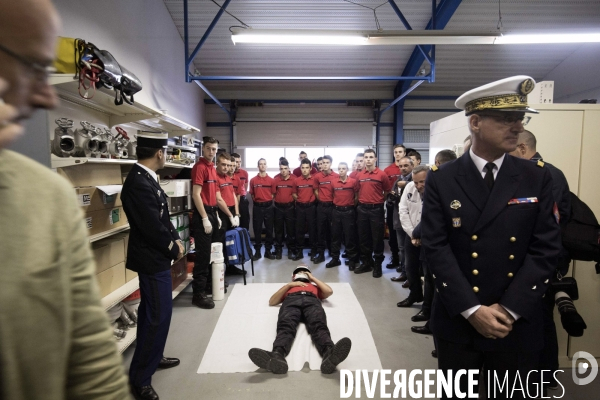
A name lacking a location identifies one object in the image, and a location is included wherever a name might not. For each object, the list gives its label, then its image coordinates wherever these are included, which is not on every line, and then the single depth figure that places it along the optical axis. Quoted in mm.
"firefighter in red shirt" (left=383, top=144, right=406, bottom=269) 5578
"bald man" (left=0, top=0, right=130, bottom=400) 389
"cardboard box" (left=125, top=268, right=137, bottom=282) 2955
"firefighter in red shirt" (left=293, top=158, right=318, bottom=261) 6191
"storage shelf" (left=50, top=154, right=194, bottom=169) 2070
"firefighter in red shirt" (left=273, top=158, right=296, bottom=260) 6352
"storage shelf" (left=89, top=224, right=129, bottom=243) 2377
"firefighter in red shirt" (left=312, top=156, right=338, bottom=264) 6047
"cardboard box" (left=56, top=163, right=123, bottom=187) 2224
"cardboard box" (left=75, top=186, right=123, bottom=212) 2282
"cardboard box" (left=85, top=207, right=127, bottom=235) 2422
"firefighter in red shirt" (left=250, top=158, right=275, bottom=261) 6371
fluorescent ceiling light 4016
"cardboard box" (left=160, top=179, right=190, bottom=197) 3672
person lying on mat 2402
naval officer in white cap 1369
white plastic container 3895
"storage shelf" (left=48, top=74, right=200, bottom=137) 2428
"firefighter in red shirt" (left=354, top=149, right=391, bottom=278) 5291
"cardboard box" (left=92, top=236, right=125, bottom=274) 2500
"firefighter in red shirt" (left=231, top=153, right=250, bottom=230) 6660
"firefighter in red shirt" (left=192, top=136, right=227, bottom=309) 3834
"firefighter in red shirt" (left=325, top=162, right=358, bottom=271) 5609
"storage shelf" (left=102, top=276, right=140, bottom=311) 2484
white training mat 2578
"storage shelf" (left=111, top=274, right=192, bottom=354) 2537
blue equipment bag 4301
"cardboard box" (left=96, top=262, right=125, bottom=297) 2531
